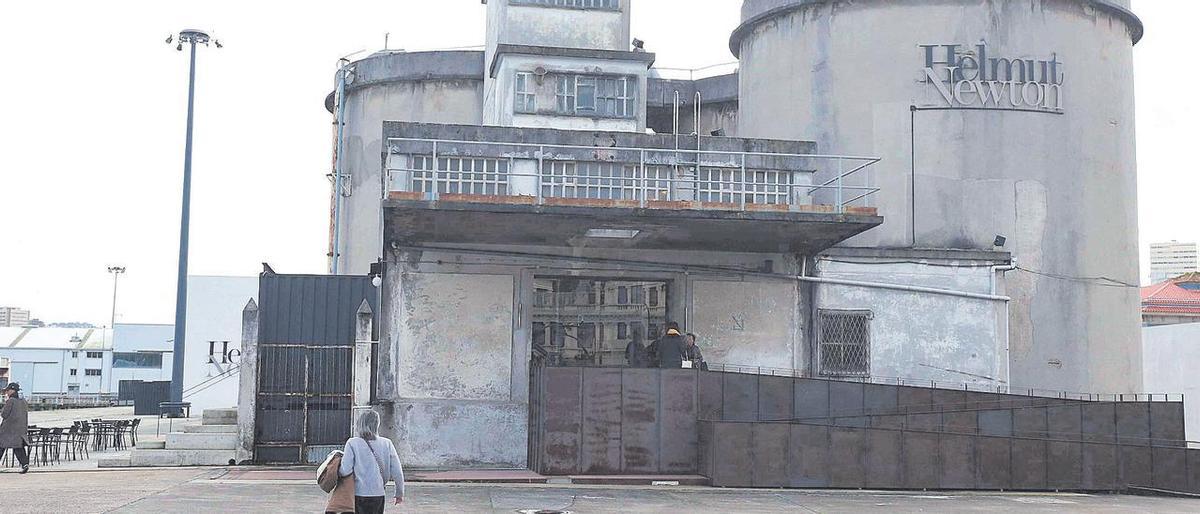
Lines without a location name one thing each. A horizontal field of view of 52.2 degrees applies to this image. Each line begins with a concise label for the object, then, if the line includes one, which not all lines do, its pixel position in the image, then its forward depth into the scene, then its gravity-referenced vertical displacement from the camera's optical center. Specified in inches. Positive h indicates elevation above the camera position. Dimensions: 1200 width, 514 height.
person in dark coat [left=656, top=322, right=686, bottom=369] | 824.9 +18.8
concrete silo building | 870.4 +119.4
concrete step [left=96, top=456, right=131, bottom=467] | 895.7 -66.7
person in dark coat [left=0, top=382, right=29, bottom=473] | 842.2 -39.6
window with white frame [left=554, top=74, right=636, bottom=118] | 1051.3 +240.1
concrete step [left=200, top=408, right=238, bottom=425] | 1003.3 -36.9
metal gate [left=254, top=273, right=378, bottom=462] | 899.4 +6.8
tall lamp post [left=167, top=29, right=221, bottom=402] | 1299.2 +121.9
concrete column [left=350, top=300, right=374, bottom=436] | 845.8 +10.0
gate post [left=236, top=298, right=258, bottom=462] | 886.4 -11.6
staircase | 887.7 -57.4
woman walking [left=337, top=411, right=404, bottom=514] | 426.9 -32.5
